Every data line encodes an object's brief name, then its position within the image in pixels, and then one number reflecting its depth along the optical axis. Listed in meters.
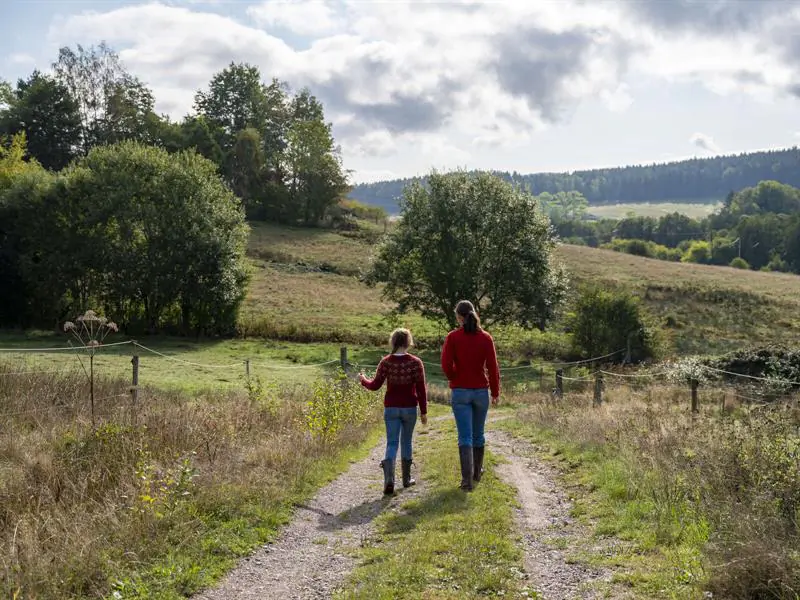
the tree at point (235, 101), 89.75
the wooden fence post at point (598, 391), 19.75
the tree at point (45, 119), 68.38
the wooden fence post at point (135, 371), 16.00
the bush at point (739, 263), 109.74
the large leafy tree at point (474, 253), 37.09
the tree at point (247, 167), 79.75
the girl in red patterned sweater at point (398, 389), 9.45
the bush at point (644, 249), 108.25
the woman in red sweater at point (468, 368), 9.35
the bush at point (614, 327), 34.81
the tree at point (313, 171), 80.88
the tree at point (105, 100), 69.69
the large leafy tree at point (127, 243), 37.47
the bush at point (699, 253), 128.38
